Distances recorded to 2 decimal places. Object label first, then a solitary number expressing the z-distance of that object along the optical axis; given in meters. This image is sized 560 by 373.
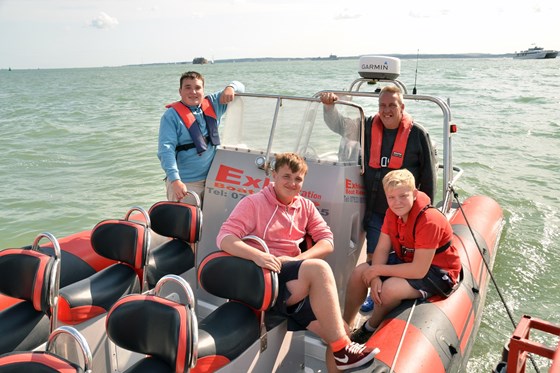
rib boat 1.87
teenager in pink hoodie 2.35
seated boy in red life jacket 2.51
